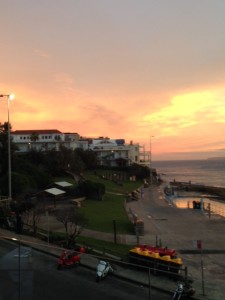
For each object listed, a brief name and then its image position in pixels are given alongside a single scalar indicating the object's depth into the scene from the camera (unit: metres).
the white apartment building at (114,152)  94.38
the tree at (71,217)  17.72
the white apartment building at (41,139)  88.31
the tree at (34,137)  86.56
